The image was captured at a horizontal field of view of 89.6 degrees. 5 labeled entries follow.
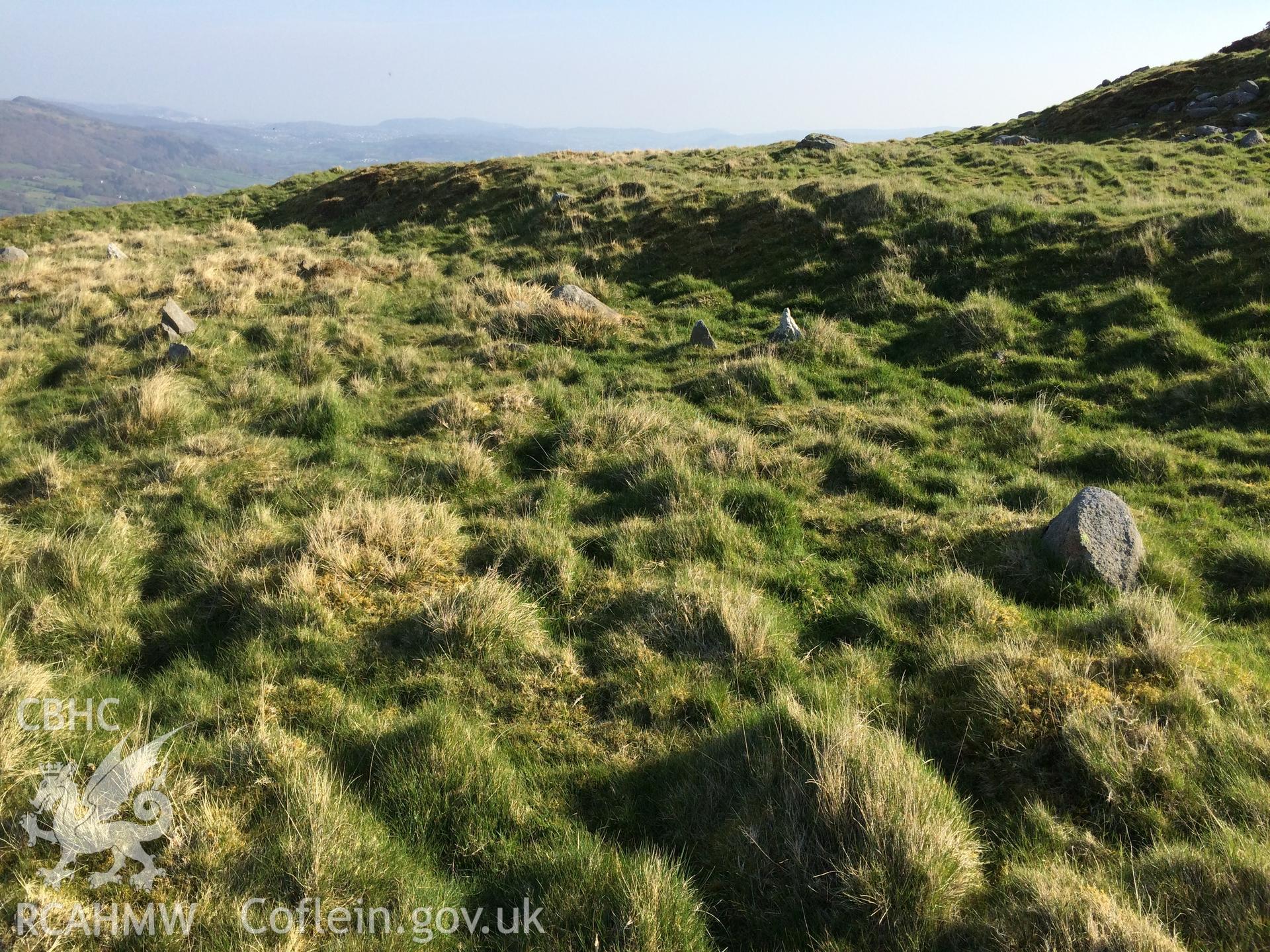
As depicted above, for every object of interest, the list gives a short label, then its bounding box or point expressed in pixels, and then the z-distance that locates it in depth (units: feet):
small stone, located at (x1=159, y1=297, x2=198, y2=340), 38.88
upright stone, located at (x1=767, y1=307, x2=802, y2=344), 36.50
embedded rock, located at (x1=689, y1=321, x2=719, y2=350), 38.60
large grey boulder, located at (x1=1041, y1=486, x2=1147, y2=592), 16.96
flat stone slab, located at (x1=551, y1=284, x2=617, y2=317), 43.04
